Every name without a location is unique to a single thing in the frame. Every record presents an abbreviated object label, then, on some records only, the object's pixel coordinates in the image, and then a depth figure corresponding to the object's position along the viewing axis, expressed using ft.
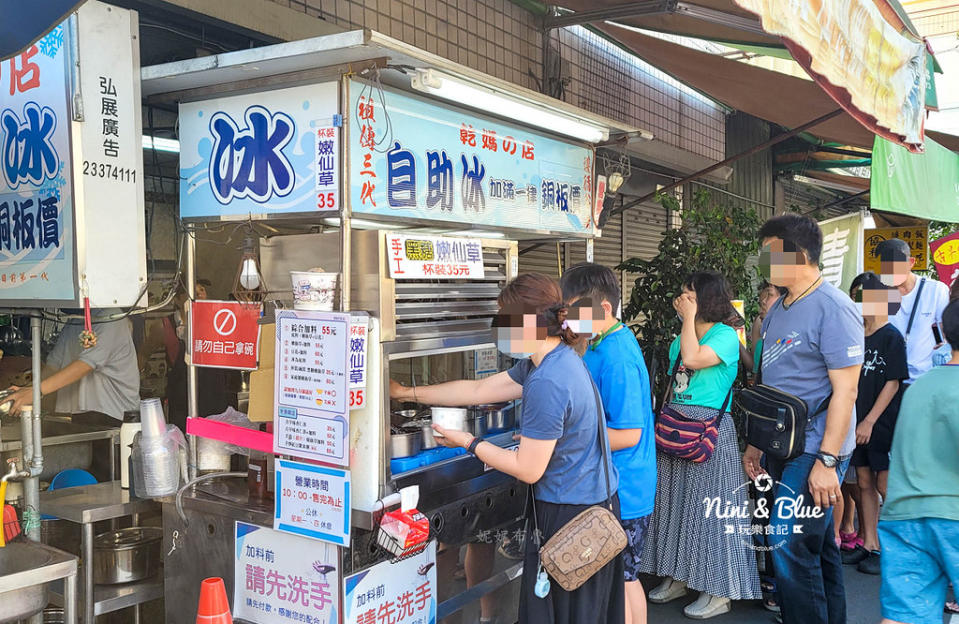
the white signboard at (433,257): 10.05
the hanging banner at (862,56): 10.52
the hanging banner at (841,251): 25.30
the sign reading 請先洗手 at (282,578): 9.95
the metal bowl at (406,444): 10.44
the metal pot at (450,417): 10.53
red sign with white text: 10.51
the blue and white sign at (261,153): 9.63
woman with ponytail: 8.80
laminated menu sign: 9.41
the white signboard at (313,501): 9.61
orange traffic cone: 8.90
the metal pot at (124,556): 11.29
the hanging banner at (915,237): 34.42
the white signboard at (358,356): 9.37
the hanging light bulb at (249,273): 10.19
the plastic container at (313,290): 9.62
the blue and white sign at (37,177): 8.98
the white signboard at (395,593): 9.99
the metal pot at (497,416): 12.64
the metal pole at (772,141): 19.04
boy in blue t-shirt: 10.40
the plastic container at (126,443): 11.30
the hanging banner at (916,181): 20.26
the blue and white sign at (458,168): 10.01
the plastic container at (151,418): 10.57
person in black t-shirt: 16.46
